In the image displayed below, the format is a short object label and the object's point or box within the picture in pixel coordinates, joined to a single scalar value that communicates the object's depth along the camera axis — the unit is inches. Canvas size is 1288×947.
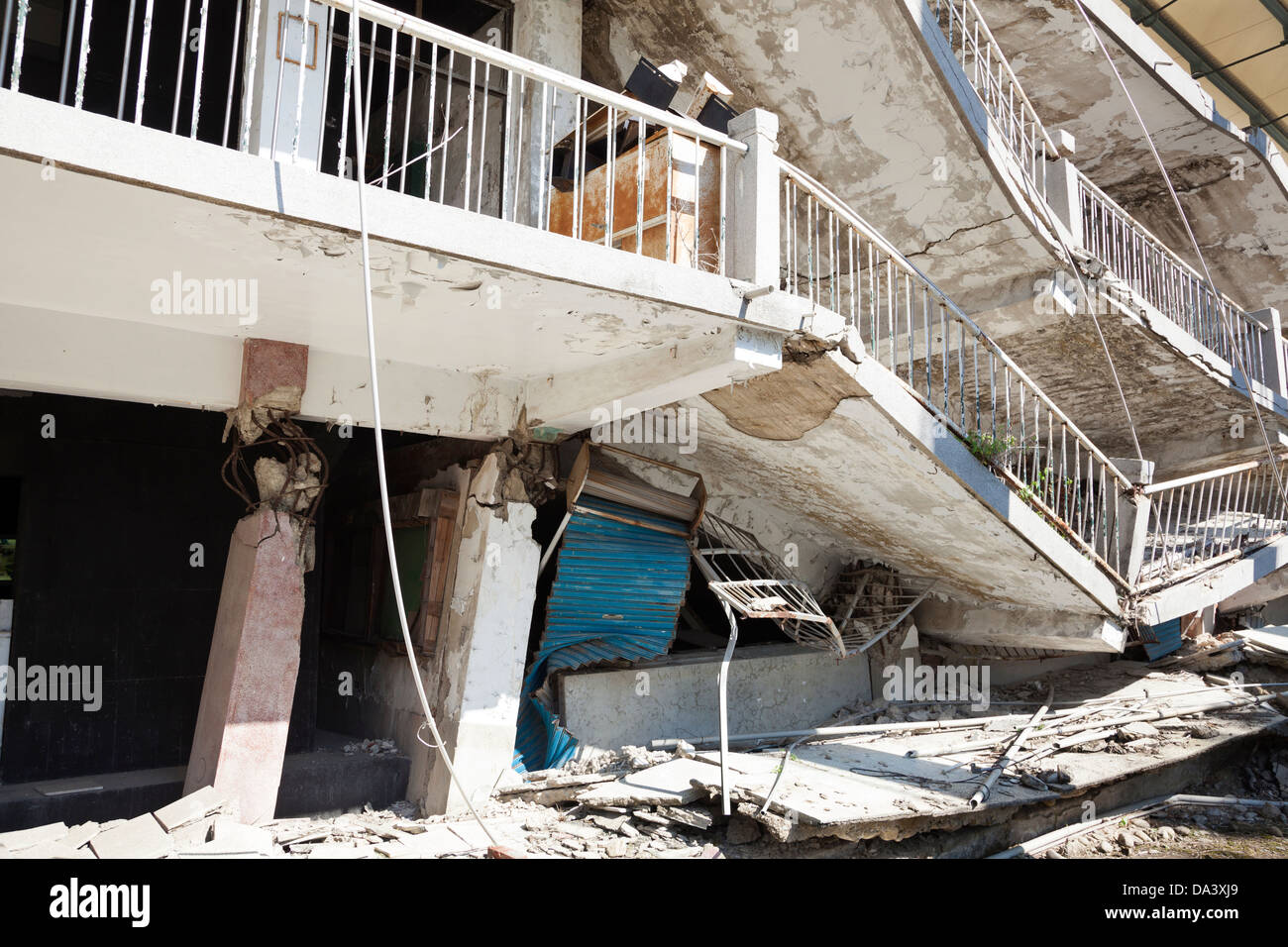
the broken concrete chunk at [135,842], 199.3
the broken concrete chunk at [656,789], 249.0
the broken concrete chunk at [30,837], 199.3
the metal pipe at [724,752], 222.2
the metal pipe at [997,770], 255.3
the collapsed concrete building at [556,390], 203.3
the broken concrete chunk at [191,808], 213.8
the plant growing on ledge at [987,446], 291.4
